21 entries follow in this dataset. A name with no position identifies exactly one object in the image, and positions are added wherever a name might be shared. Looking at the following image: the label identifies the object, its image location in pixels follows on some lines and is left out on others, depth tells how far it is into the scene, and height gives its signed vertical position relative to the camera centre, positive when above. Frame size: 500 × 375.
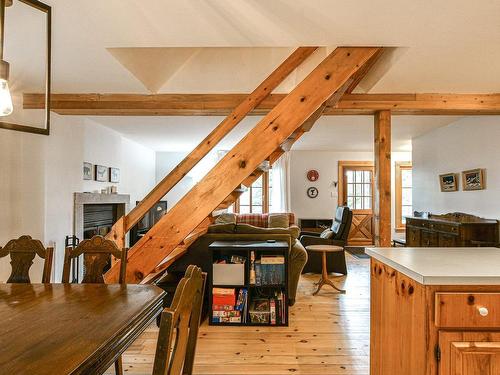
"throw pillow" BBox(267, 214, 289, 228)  6.50 -0.48
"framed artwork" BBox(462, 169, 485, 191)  4.90 +0.24
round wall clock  9.06 +0.07
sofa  3.98 -0.59
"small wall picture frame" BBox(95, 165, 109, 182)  5.48 +0.36
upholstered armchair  5.37 -0.74
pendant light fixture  1.40 +0.44
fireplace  4.85 -0.28
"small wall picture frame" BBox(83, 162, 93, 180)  5.11 +0.36
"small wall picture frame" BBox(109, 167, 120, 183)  6.04 +0.37
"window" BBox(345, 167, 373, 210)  9.05 +0.18
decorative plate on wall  9.08 +0.54
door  8.88 +0.05
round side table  4.48 -0.78
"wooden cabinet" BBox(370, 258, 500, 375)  1.45 -0.56
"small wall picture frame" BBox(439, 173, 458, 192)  5.57 +0.24
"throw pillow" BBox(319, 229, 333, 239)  5.57 -0.62
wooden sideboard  4.54 -0.48
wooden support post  3.91 +0.18
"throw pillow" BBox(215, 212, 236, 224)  6.21 -0.41
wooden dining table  1.08 -0.51
